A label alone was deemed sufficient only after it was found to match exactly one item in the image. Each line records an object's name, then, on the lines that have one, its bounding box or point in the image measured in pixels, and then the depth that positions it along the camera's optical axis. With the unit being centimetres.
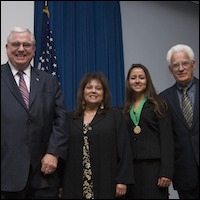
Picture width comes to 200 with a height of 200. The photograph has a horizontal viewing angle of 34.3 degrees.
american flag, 361
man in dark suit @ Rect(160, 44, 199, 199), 231
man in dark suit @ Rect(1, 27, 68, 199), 187
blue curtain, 422
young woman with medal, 238
